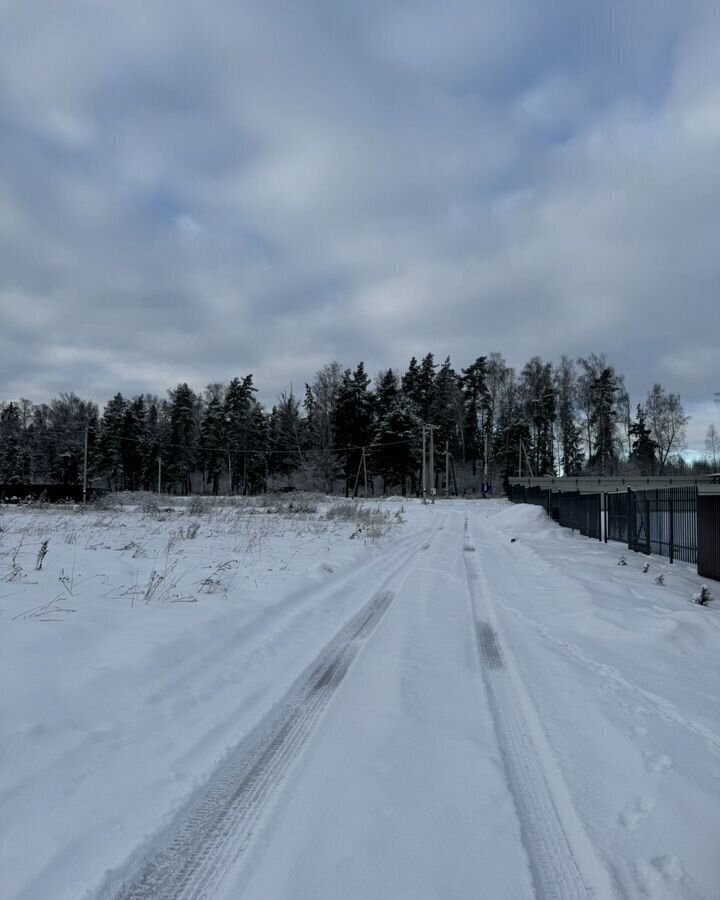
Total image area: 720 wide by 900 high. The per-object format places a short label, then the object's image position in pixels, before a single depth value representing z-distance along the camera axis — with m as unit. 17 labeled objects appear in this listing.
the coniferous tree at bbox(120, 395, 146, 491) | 76.56
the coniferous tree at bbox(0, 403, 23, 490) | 76.12
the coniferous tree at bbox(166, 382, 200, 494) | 77.44
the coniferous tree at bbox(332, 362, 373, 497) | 65.94
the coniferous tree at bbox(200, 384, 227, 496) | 75.44
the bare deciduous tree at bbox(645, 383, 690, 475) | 68.25
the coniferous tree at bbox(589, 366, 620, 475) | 67.06
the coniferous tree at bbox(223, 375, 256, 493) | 74.56
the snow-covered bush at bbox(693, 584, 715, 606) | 8.28
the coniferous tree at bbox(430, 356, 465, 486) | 73.81
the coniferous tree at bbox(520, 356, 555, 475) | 67.31
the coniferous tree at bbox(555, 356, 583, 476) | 68.75
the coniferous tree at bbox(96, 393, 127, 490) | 76.75
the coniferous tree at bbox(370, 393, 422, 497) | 65.94
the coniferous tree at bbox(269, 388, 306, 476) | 72.19
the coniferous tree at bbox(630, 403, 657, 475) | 70.56
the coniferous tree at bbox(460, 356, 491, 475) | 73.62
